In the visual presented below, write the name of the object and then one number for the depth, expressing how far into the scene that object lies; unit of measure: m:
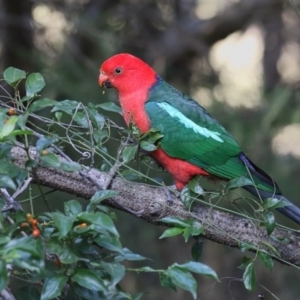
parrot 6.75
